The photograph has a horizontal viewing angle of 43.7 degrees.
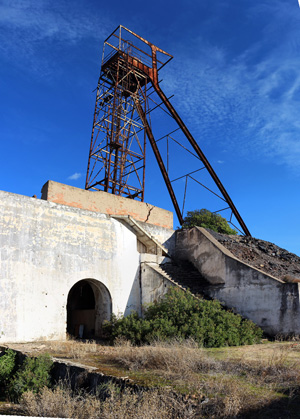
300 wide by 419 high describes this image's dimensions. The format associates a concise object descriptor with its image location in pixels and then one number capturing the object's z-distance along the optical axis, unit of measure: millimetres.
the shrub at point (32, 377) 7824
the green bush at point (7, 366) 9336
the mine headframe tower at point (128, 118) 22312
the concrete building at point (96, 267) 12398
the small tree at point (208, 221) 27688
